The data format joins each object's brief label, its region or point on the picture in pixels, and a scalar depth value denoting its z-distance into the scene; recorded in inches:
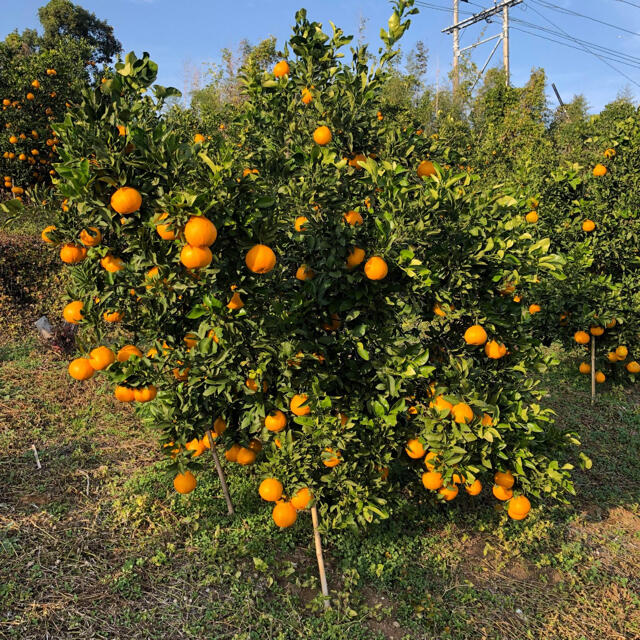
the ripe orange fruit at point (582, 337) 179.2
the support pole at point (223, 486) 104.8
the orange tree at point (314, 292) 65.5
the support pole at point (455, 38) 884.0
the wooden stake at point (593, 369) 186.8
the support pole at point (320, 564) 88.7
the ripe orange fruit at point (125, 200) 61.7
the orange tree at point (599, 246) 176.2
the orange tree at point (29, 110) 317.7
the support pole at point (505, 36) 809.5
